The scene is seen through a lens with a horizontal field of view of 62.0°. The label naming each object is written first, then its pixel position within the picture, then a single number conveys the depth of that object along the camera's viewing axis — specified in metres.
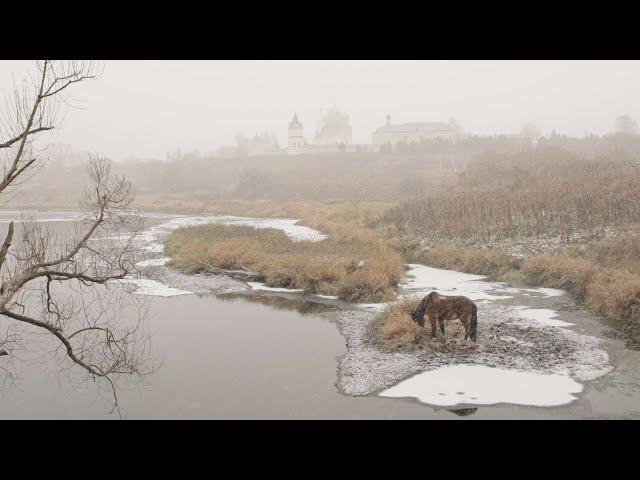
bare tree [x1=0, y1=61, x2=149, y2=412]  9.18
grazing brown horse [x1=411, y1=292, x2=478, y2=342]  13.61
